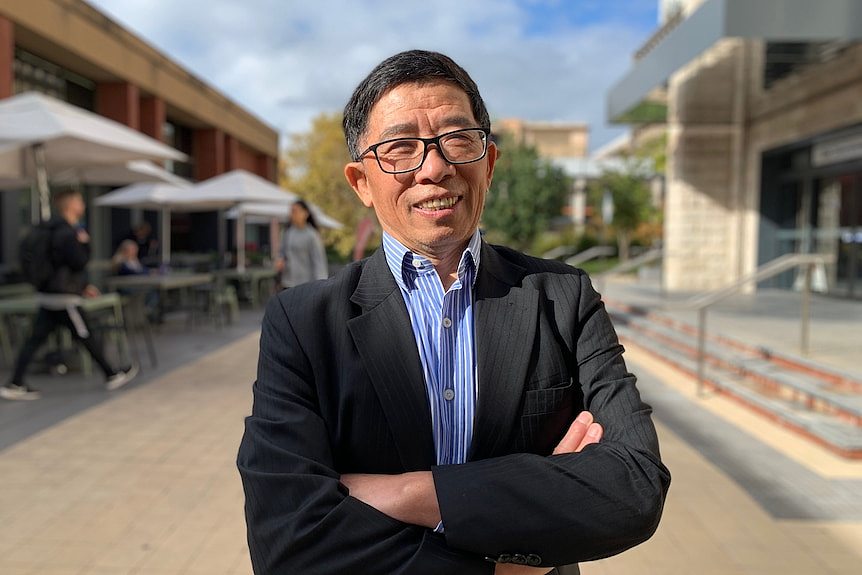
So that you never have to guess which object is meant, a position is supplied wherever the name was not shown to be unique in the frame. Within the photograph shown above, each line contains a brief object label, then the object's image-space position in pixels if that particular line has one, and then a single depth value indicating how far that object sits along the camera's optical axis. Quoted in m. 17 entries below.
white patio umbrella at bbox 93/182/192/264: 11.83
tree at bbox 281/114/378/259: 23.98
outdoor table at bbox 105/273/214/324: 9.27
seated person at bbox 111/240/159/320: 10.06
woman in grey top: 7.68
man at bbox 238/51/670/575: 1.09
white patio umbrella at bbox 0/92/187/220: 6.18
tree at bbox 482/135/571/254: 31.62
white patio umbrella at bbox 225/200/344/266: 14.98
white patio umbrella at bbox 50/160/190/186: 9.17
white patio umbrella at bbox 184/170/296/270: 11.69
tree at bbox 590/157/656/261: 28.19
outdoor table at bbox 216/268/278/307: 13.36
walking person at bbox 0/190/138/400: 6.07
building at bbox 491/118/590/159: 91.12
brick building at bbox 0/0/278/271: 11.57
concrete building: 11.88
